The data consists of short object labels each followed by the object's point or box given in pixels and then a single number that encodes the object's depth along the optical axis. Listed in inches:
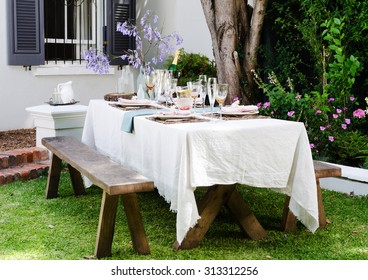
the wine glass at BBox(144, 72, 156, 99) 195.8
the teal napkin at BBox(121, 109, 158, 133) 174.6
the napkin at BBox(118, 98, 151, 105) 190.4
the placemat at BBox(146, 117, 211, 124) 161.0
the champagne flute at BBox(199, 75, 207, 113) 178.4
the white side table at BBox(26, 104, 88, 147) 247.1
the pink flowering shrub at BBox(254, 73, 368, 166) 235.0
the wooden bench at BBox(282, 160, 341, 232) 172.2
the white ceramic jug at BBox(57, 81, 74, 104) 262.5
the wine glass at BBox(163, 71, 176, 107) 189.2
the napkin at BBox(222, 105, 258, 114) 169.6
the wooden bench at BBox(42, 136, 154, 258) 143.8
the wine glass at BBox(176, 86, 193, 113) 170.6
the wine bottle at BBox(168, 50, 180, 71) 200.0
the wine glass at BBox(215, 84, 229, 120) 163.5
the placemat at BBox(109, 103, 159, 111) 186.9
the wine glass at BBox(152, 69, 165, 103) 194.1
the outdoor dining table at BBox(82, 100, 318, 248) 147.9
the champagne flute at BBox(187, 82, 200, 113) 173.5
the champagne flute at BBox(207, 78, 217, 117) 164.6
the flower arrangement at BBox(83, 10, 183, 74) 216.1
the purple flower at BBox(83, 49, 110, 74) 216.7
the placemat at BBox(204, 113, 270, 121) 166.6
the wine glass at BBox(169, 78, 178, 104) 183.8
